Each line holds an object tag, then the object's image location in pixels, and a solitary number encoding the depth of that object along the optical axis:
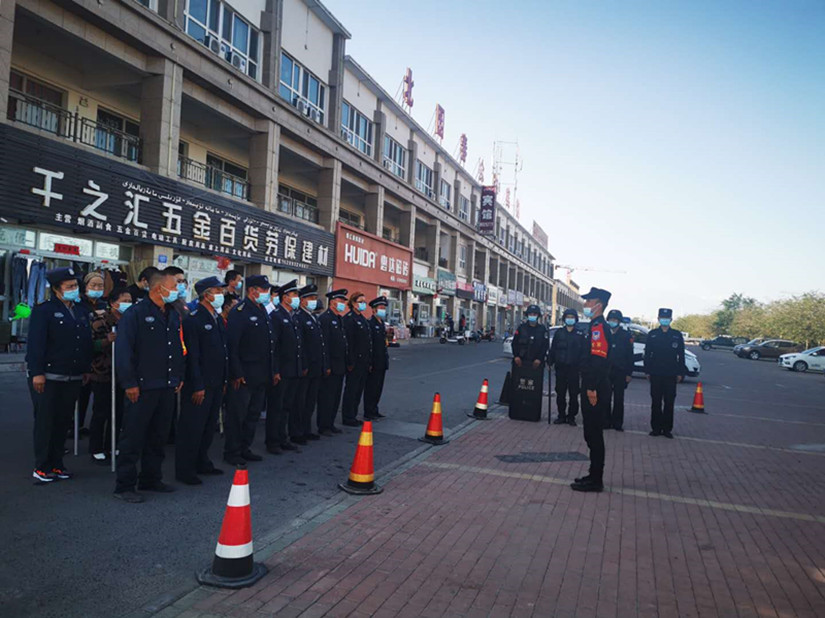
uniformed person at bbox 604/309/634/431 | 10.17
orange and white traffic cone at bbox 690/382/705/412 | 12.91
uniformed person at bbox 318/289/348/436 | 8.30
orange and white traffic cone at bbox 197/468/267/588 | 3.55
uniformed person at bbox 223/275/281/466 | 6.45
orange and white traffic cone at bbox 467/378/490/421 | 10.36
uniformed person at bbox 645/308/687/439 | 9.59
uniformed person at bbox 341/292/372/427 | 9.07
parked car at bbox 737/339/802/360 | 47.12
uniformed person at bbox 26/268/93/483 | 5.28
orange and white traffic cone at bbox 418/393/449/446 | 8.08
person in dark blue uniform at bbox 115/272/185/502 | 5.05
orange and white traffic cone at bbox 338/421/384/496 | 5.56
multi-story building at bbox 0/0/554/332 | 14.38
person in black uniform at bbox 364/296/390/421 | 9.56
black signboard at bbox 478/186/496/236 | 52.14
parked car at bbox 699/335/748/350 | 68.19
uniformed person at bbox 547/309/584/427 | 10.32
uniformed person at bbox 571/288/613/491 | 6.02
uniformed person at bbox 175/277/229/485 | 5.62
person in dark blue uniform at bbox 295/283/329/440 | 7.72
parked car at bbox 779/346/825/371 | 34.56
